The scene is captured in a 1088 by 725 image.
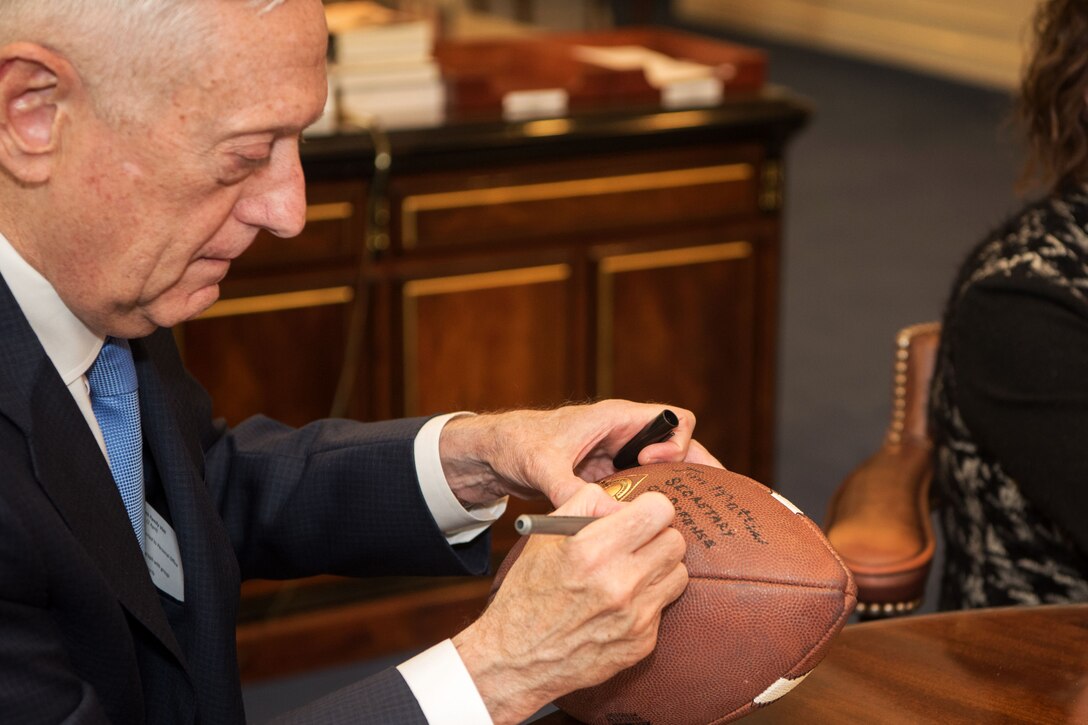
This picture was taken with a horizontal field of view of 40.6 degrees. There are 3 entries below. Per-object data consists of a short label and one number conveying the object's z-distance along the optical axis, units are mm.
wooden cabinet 3047
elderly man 1159
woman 1846
